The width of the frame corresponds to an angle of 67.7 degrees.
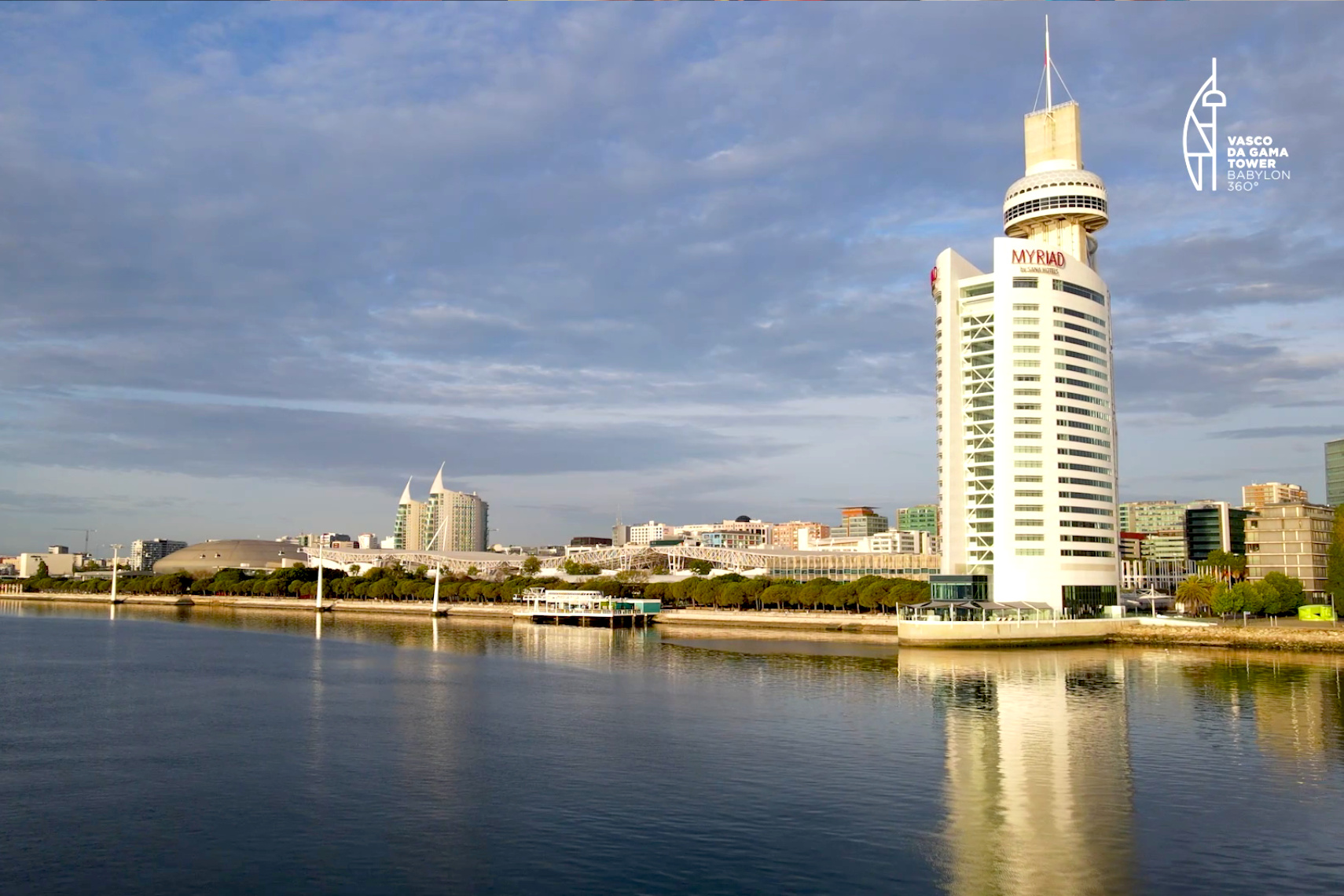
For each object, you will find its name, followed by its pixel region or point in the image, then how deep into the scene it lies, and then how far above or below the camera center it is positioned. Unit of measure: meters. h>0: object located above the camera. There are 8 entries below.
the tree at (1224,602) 129.75 -8.02
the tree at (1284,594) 132.38 -7.31
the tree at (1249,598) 129.38 -7.49
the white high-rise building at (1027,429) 130.88 +14.94
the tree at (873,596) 153.62 -8.10
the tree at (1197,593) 142.00 -7.60
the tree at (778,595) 170.38 -8.70
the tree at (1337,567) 119.62 -3.37
